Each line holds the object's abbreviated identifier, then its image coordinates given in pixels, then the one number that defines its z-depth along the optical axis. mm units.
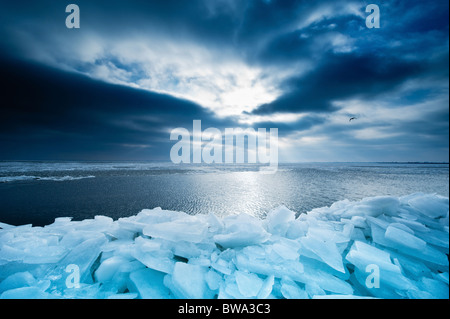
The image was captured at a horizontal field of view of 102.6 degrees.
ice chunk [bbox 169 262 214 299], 1415
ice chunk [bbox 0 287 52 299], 1352
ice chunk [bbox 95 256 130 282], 1629
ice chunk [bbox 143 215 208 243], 1830
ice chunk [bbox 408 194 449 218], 2078
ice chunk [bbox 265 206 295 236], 2261
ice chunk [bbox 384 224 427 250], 1803
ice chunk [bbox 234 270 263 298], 1410
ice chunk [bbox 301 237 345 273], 1654
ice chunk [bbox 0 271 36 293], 1488
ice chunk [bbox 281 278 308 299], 1438
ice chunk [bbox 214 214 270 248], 1886
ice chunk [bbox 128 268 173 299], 1445
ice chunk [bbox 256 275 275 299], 1373
